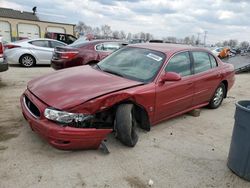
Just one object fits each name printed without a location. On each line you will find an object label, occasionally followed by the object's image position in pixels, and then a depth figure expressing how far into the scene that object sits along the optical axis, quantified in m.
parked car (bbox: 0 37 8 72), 5.01
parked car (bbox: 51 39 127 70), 5.59
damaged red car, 2.46
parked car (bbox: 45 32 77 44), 15.08
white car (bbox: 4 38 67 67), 8.32
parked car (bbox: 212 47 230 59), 17.45
